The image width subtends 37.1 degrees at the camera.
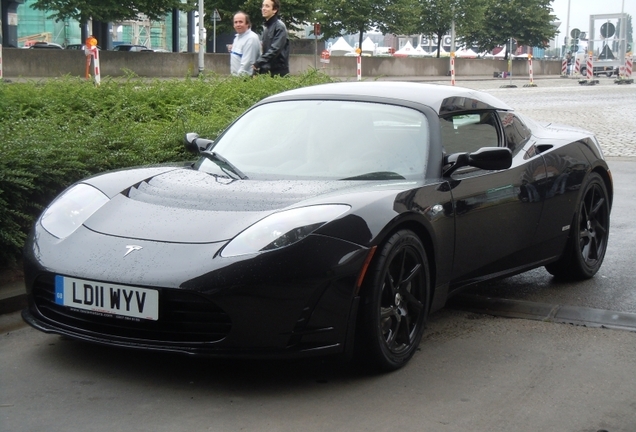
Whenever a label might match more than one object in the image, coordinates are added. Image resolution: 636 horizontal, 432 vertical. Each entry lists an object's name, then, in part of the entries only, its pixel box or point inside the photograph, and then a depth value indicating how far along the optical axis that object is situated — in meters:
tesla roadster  3.88
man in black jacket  10.65
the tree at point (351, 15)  54.19
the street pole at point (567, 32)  98.15
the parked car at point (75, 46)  49.01
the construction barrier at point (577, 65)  63.90
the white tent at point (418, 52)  88.31
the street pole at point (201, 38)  36.78
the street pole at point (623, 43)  49.25
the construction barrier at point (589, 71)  45.81
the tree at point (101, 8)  41.34
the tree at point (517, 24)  69.69
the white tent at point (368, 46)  83.03
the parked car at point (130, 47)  51.09
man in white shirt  11.05
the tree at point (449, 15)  61.25
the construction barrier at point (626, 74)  46.66
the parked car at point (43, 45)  48.22
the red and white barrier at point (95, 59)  19.77
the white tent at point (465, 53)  86.47
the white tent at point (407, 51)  87.62
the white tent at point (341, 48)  79.25
